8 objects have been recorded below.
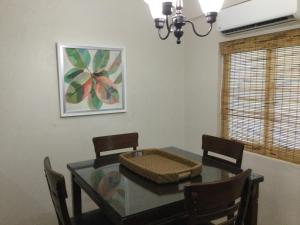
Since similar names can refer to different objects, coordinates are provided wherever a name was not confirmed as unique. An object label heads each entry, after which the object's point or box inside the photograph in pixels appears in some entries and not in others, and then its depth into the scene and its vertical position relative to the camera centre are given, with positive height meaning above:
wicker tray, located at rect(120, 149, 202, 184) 1.55 -0.52
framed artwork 2.54 +0.08
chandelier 1.49 +0.44
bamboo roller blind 2.18 -0.07
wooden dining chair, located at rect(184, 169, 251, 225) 1.23 -0.53
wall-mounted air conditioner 2.00 +0.58
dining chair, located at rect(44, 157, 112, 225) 1.35 -0.55
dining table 1.29 -0.57
